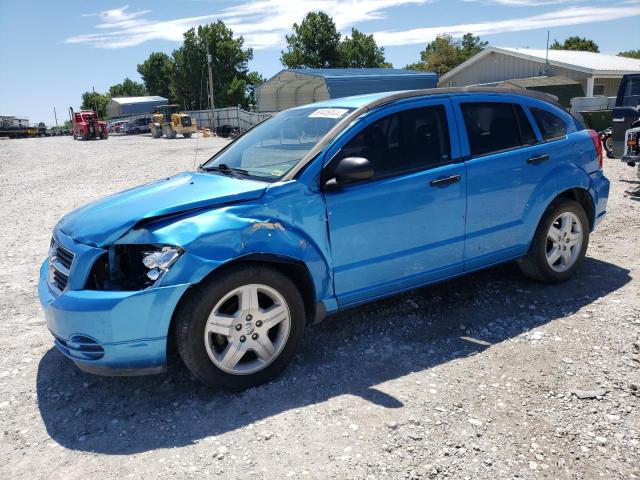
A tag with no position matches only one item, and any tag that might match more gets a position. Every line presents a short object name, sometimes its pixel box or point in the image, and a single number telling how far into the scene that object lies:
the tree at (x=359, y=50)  58.28
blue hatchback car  3.11
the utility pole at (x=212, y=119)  44.24
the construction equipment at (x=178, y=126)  39.44
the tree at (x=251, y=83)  67.19
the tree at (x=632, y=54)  62.02
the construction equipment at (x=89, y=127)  42.78
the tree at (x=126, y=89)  109.89
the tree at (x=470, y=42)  84.56
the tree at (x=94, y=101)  106.62
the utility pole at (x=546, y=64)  29.82
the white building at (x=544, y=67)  28.83
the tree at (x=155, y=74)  92.19
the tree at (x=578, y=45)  67.94
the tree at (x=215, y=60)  66.88
